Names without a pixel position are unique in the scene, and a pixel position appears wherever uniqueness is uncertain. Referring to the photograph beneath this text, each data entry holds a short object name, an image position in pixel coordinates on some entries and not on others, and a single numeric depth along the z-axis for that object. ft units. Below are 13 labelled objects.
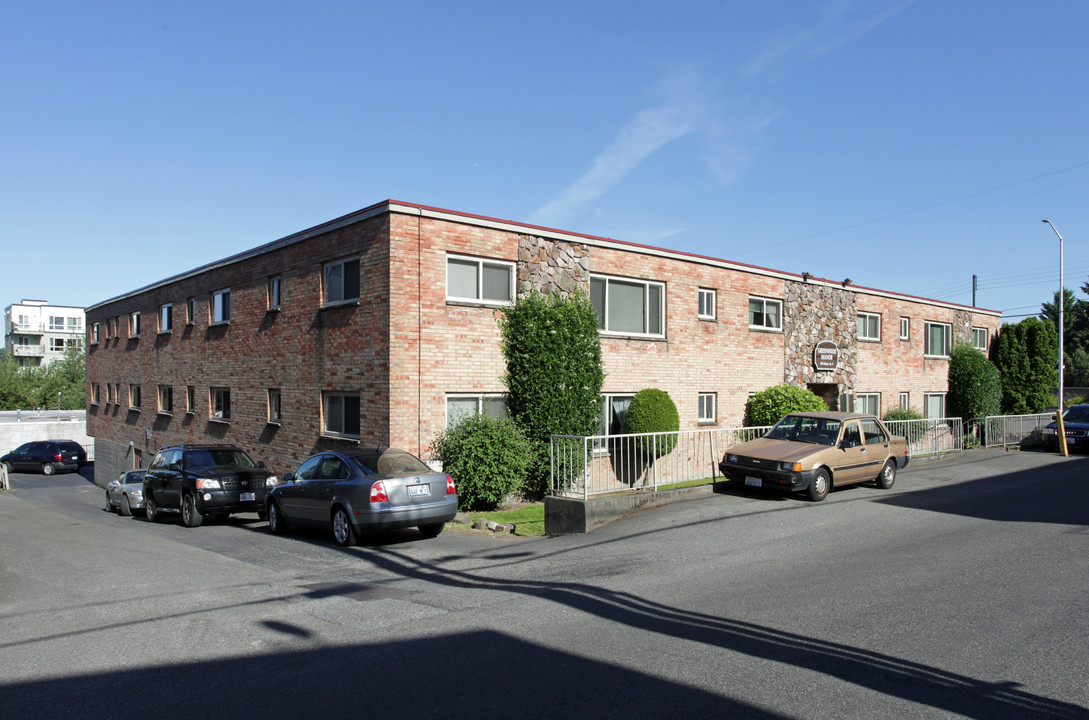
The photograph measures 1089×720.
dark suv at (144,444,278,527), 50.57
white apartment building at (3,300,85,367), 316.40
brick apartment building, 50.24
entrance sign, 78.43
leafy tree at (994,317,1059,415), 101.76
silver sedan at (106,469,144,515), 66.85
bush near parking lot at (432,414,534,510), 48.42
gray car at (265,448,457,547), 37.45
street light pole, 74.45
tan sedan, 44.98
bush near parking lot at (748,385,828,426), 68.59
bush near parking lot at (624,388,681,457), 58.23
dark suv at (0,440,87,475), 141.28
